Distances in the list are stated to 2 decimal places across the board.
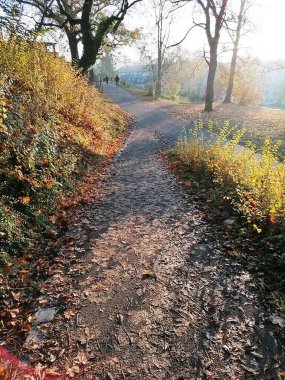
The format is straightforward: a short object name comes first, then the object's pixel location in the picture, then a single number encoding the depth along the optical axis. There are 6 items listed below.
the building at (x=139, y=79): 94.30
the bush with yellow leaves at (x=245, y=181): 4.56
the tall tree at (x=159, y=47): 33.66
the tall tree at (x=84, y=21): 15.20
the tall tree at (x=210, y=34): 19.17
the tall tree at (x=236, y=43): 25.22
